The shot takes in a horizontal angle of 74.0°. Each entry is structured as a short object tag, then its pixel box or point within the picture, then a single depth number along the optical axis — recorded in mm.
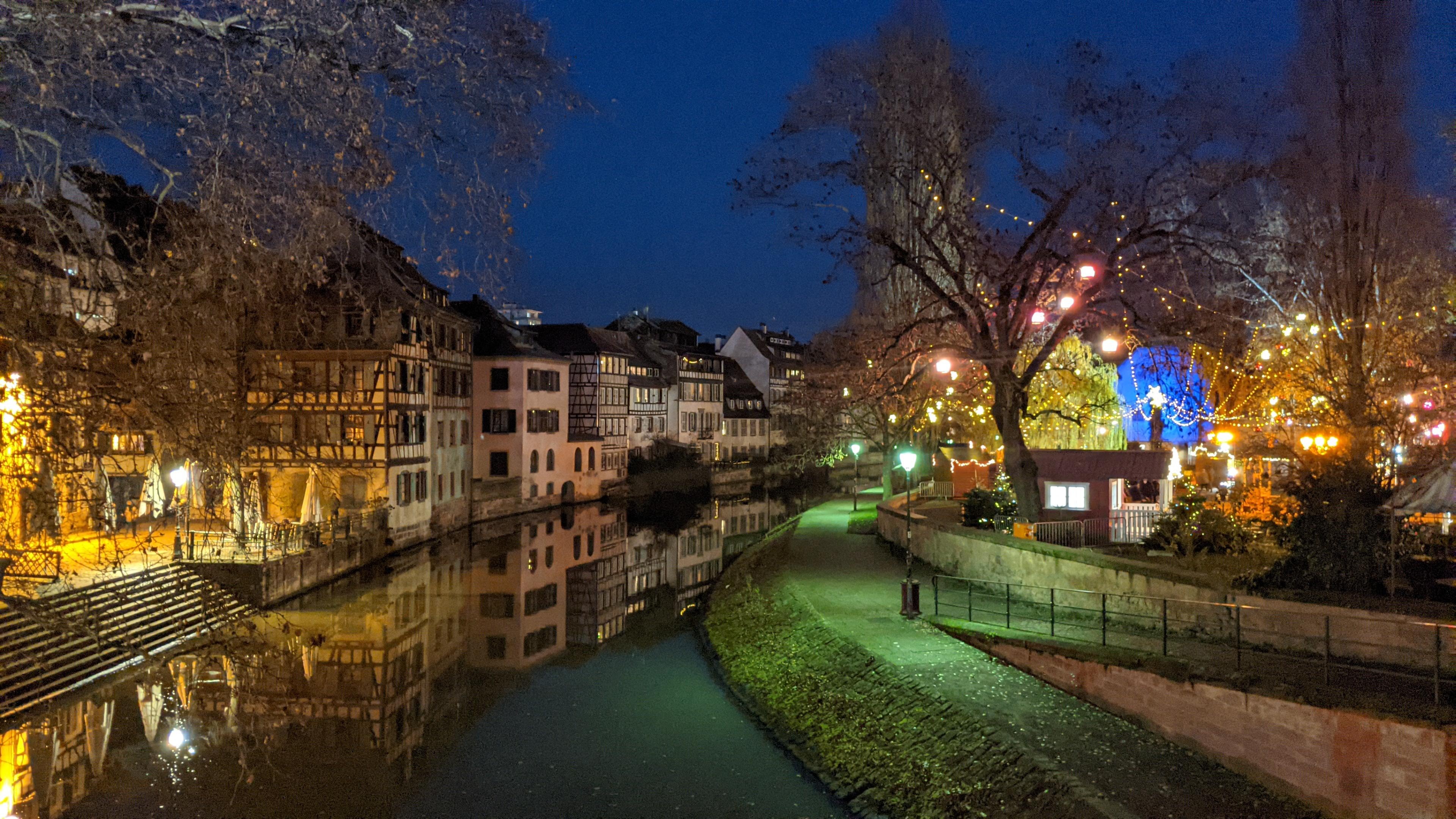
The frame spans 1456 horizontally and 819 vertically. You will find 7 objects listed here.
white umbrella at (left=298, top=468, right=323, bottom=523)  30062
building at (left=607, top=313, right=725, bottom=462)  67875
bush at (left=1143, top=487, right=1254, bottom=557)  18141
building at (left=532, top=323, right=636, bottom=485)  54656
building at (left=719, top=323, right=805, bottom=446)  87188
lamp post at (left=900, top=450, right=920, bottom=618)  17703
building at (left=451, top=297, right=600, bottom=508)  46844
